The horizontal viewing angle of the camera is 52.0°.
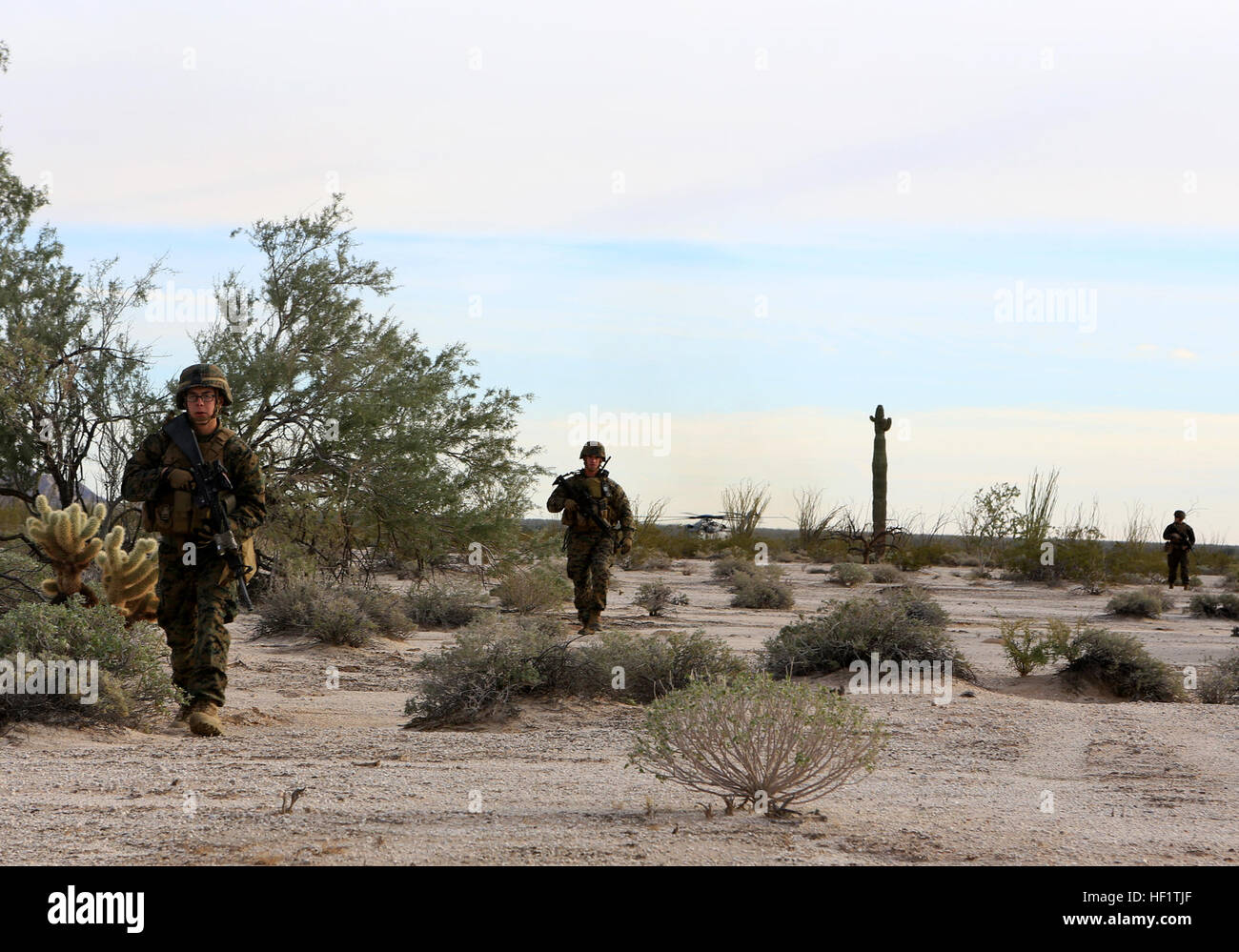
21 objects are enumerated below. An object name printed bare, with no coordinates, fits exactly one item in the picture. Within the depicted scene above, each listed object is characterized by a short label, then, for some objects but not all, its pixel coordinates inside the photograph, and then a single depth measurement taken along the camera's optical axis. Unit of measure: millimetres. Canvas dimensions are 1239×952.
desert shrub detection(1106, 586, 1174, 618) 19156
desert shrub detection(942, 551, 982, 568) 34181
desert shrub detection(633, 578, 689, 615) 17219
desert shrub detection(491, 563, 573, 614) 16469
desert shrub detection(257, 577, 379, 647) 12547
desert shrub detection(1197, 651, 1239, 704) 10000
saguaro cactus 32781
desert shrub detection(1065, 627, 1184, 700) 10289
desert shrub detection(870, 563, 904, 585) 27625
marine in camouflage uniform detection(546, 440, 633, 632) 13898
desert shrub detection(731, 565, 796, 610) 19797
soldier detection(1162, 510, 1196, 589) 26109
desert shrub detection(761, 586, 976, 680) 10078
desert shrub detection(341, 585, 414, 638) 13547
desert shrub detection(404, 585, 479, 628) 15281
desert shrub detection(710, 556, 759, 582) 26066
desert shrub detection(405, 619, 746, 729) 8141
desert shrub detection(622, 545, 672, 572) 28547
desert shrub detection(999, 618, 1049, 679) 11039
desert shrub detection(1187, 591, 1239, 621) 20141
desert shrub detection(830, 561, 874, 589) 25891
